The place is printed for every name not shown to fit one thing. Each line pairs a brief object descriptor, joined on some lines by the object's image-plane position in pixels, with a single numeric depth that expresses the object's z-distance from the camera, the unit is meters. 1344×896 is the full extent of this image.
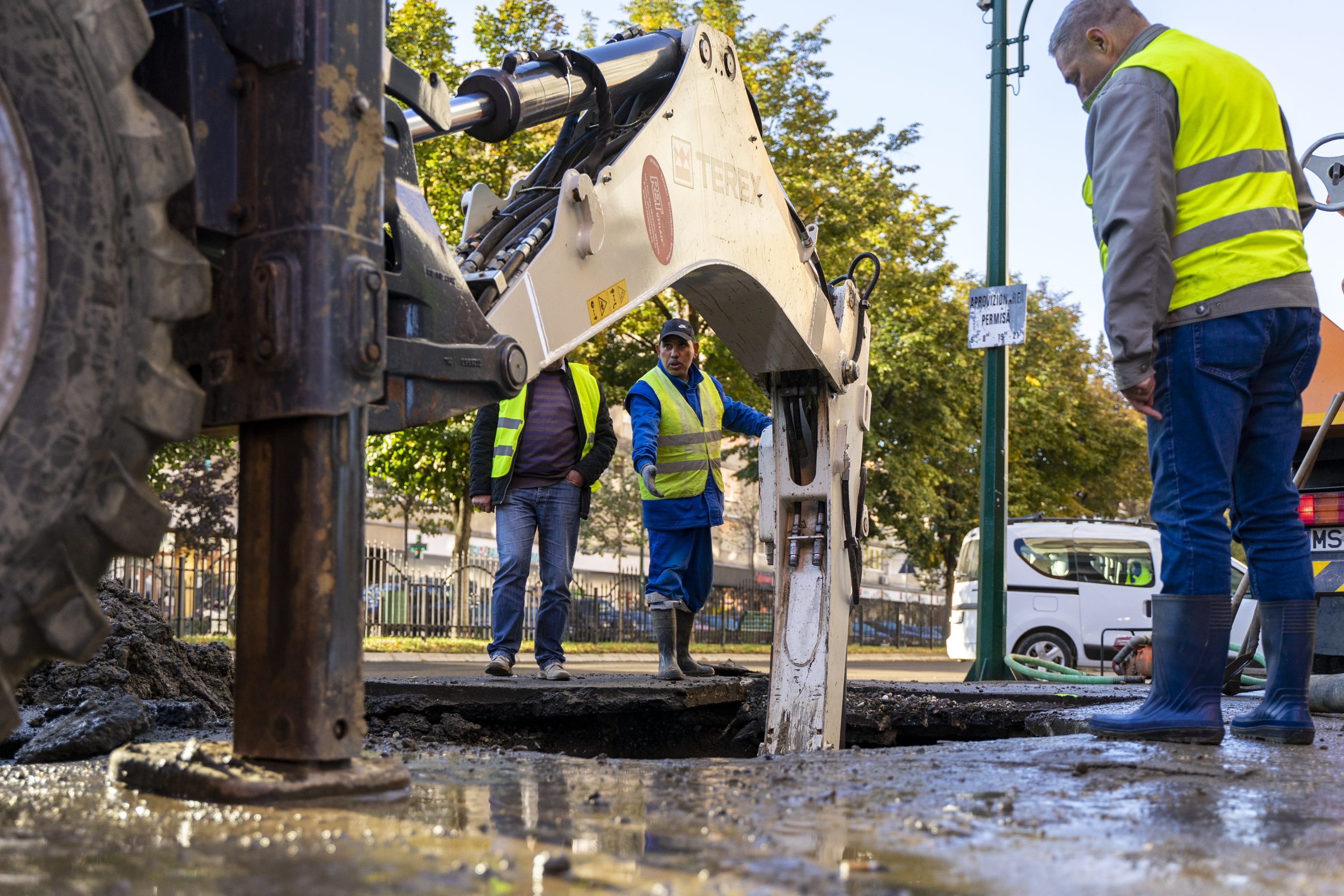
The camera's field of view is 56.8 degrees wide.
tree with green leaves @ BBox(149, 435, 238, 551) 21.19
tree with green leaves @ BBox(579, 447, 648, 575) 29.08
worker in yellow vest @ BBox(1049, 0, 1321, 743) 3.40
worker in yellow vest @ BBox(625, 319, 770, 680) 6.79
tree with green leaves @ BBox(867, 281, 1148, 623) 23.59
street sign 10.64
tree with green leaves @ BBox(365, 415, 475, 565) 18.33
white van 15.84
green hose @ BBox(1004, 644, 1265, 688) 7.47
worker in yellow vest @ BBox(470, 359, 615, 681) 6.48
